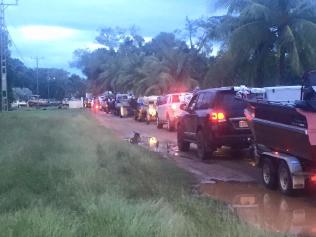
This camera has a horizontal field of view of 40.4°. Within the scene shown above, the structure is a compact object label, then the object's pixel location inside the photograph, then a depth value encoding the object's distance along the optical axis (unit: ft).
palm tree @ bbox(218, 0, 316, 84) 71.44
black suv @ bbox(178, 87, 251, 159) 36.85
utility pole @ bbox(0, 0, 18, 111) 139.50
